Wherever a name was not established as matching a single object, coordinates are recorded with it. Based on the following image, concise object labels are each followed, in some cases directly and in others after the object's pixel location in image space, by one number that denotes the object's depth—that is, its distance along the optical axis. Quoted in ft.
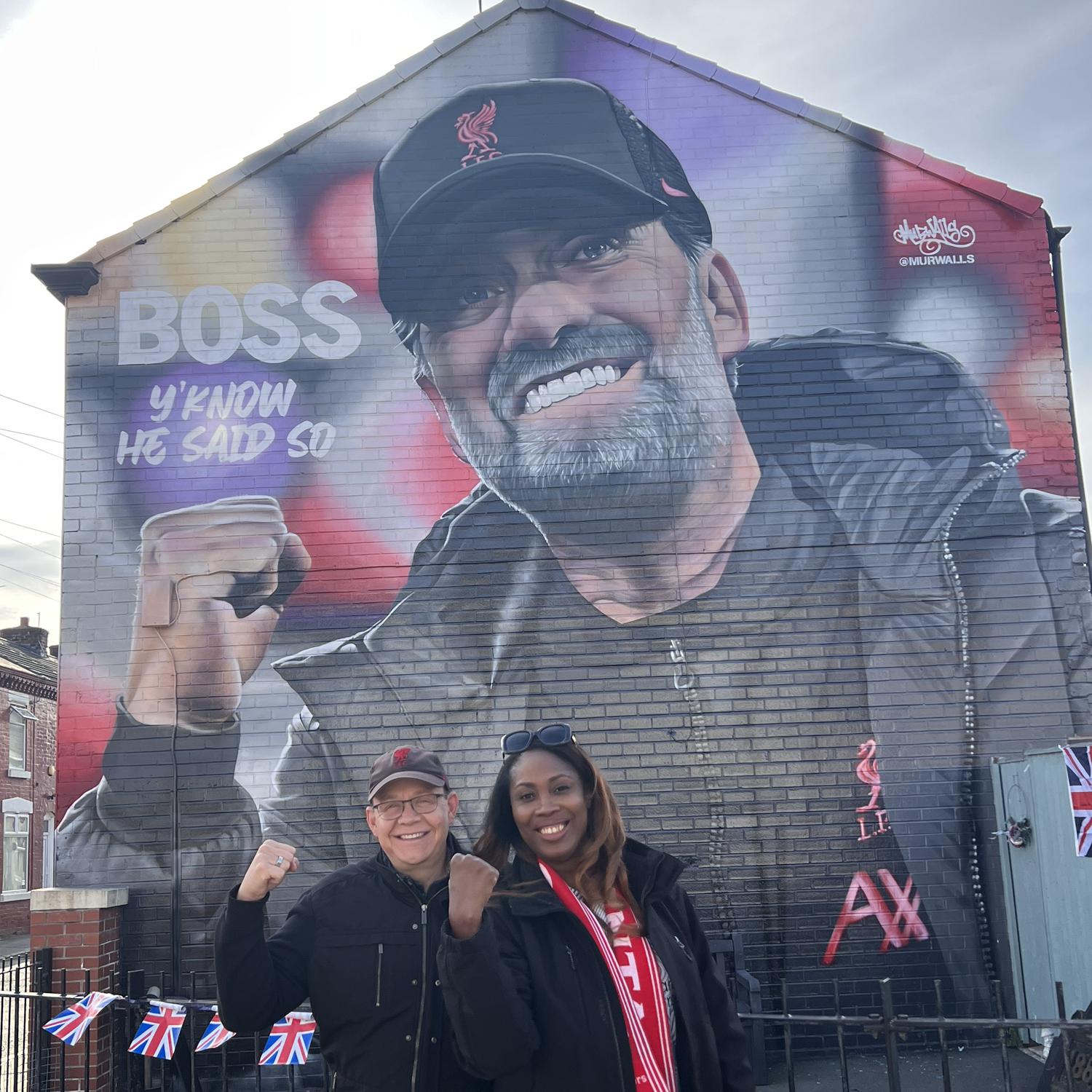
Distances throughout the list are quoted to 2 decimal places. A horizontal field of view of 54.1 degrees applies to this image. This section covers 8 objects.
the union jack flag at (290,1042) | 17.34
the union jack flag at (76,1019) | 18.74
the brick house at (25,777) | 78.02
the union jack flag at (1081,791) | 18.34
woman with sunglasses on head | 8.59
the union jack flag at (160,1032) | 18.15
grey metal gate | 20.92
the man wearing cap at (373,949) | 9.31
